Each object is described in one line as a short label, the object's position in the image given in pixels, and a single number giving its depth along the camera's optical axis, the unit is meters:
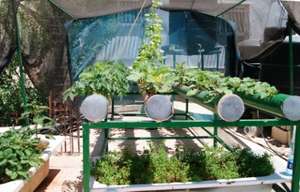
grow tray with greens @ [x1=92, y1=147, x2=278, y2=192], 2.74
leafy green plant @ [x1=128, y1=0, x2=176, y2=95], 2.76
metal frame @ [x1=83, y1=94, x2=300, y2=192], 2.46
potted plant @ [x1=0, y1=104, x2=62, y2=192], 2.93
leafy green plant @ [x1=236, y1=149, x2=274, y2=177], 2.98
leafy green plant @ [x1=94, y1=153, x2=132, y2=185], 2.76
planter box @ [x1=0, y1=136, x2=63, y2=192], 2.77
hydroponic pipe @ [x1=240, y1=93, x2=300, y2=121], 2.36
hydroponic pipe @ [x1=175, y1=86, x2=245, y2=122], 2.34
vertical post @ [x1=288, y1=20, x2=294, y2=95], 4.73
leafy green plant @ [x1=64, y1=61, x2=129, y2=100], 2.94
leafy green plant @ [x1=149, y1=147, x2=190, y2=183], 2.82
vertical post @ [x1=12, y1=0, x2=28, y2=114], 4.62
